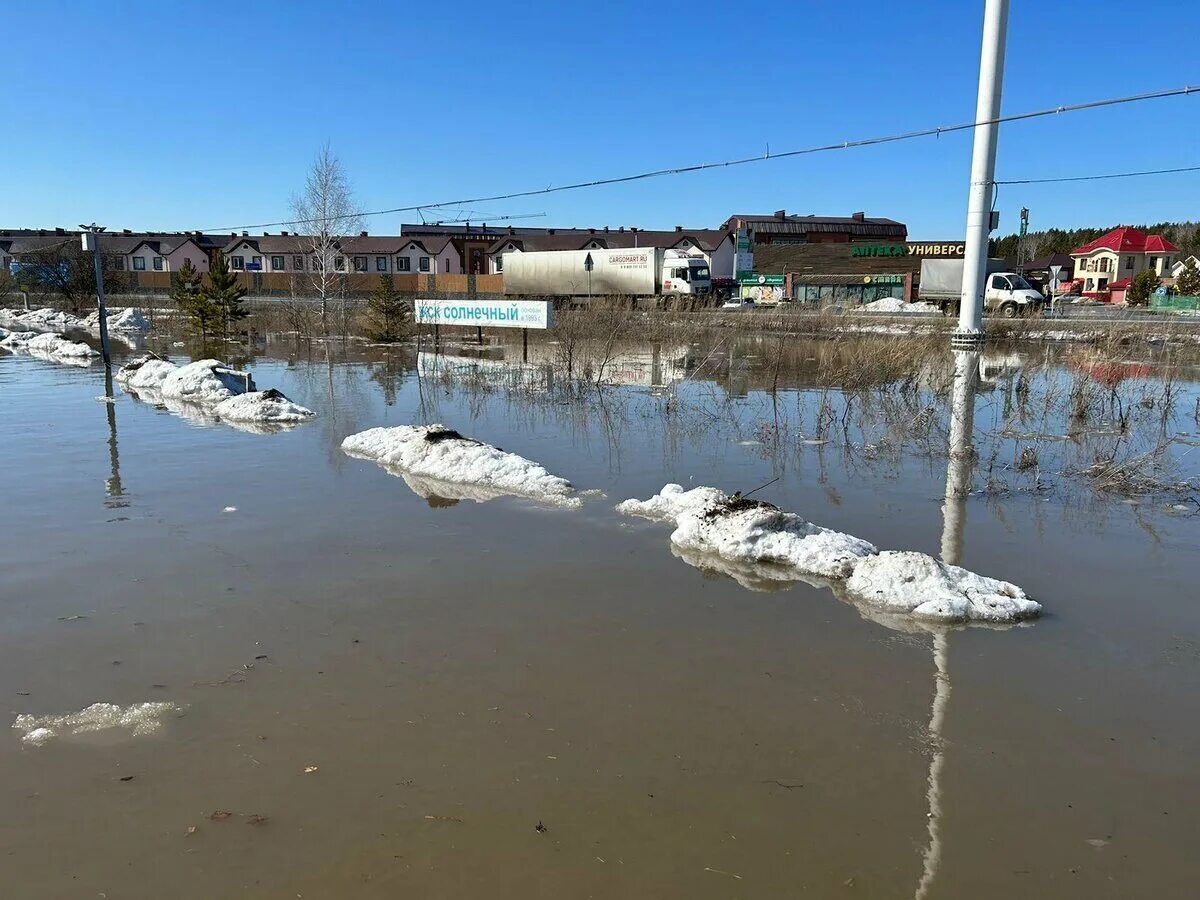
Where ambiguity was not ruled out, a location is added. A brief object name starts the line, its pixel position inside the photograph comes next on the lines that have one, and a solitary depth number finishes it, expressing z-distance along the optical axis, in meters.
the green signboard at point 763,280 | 59.00
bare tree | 46.75
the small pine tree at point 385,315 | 30.61
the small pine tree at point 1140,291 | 53.25
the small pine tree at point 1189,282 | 53.69
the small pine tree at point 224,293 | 32.38
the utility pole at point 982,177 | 23.88
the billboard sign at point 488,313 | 22.38
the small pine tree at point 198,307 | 31.42
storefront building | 54.25
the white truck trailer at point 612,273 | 46.16
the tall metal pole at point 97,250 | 18.92
